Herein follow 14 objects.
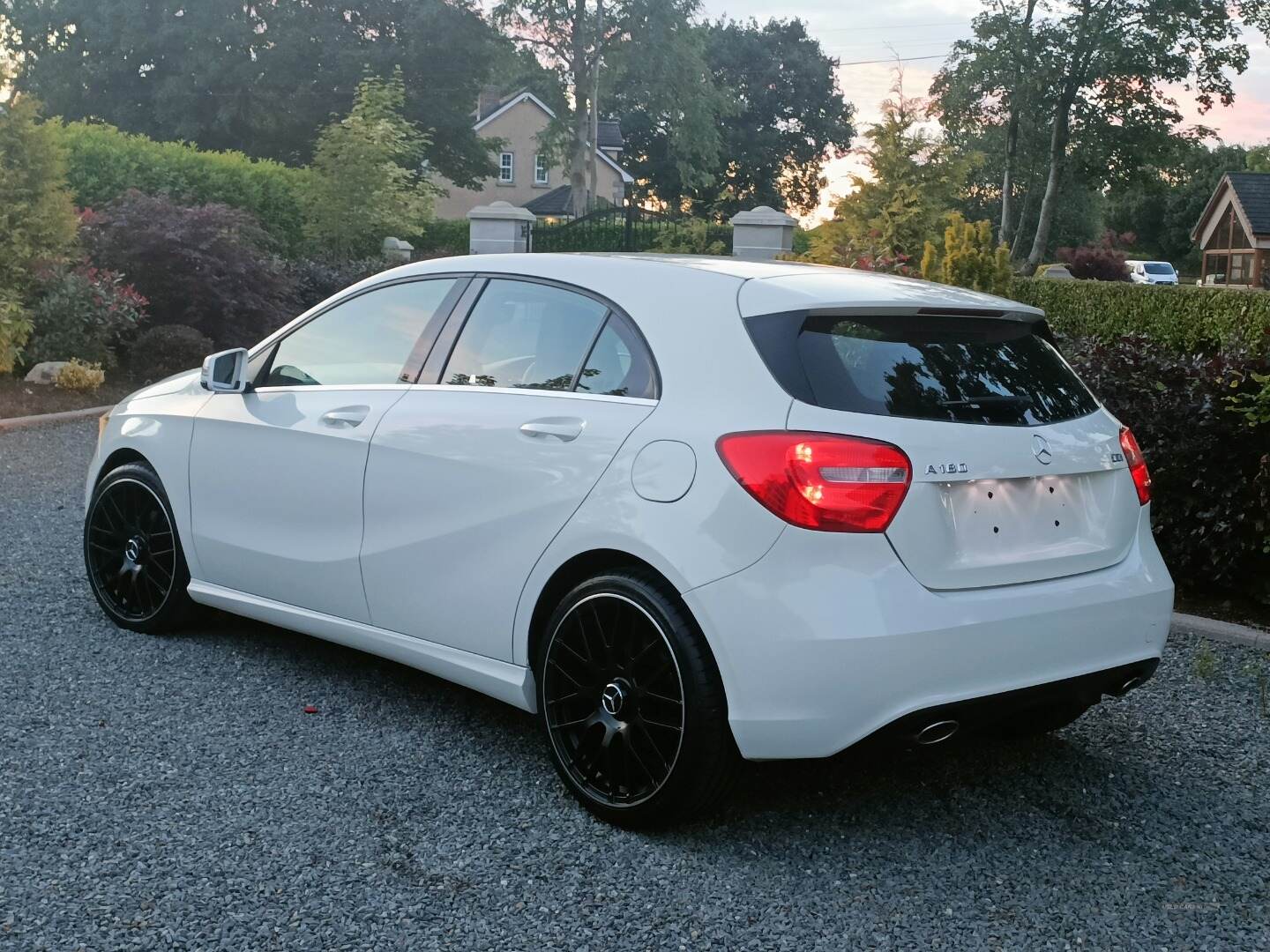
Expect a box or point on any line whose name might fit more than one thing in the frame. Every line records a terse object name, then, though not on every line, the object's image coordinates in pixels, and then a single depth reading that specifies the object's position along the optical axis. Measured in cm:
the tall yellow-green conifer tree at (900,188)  1463
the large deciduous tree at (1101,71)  5184
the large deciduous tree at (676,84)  5016
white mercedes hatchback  347
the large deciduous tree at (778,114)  7688
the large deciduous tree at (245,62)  5038
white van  5903
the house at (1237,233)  5409
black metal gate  2610
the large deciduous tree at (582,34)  4919
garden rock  1436
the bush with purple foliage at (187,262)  1634
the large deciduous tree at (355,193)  2642
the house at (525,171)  6538
